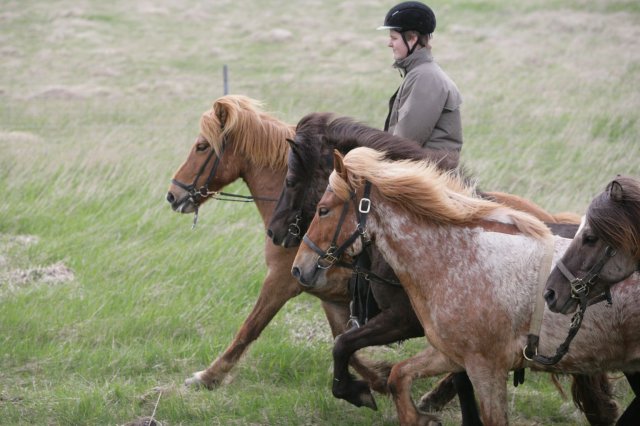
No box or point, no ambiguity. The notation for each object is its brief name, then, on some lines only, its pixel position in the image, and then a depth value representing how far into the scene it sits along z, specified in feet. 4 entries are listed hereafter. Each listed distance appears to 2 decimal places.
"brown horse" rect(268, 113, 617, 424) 35.65
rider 39.17
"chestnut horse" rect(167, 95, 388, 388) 41.60
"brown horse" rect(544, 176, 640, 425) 27.58
